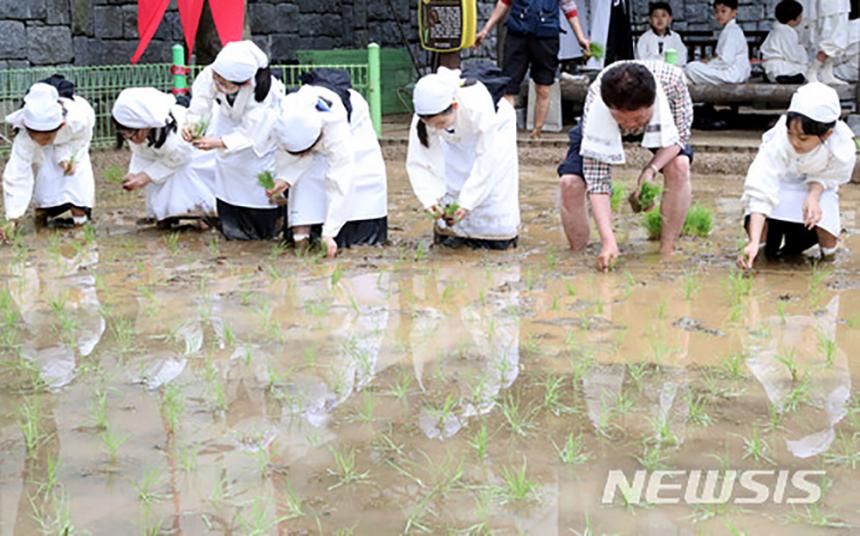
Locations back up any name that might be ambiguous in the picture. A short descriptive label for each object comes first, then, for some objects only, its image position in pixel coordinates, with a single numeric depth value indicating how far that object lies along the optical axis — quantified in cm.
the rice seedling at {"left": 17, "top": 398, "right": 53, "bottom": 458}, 315
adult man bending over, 467
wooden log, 938
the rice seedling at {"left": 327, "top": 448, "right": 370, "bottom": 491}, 290
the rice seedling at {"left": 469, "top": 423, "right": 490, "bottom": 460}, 302
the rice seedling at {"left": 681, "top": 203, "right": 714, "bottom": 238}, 581
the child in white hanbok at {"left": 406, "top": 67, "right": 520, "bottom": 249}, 521
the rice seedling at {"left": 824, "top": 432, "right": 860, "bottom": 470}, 293
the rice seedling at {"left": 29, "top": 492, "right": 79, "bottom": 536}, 264
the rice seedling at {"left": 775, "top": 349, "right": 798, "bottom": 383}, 358
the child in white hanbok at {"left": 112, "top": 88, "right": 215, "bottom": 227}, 604
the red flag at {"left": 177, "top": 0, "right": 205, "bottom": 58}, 911
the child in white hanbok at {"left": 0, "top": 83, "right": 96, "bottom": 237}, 604
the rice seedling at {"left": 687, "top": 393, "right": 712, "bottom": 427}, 324
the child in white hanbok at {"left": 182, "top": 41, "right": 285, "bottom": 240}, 562
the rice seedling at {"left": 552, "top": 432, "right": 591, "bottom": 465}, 298
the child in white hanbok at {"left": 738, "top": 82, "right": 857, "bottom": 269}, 473
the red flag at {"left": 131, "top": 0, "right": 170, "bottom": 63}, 946
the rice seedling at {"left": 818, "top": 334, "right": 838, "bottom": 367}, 376
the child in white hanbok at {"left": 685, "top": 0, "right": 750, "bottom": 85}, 977
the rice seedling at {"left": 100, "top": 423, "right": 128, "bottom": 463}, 308
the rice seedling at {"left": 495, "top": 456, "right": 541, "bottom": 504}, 276
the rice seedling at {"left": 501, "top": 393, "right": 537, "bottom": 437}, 320
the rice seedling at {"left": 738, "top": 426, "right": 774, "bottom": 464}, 297
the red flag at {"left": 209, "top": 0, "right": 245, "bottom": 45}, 907
